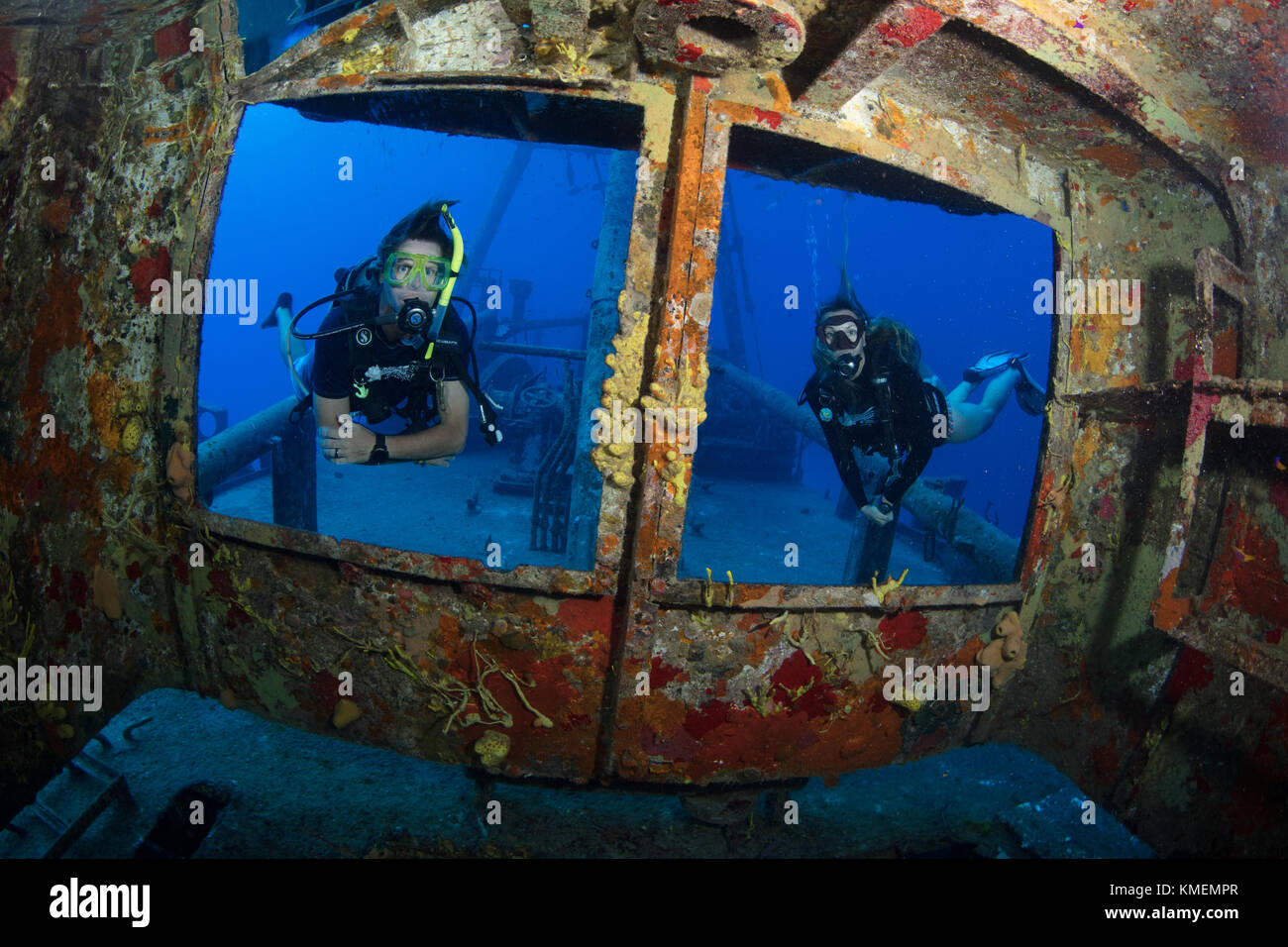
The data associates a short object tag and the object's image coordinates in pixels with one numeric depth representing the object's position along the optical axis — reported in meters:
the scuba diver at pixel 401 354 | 3.34
